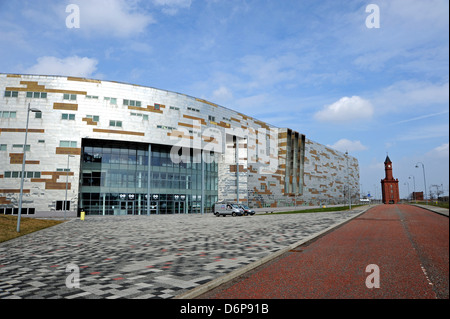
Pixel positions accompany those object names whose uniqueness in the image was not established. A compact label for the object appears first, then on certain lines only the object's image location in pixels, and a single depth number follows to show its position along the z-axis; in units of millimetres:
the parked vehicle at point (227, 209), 37444
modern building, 38969
